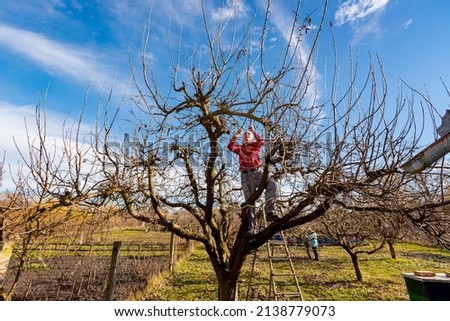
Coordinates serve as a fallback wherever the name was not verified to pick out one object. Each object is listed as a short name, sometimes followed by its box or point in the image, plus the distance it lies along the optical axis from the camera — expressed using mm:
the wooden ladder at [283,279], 5104
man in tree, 3811
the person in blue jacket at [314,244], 13406
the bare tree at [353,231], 4638
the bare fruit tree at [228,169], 2879
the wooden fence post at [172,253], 10966
